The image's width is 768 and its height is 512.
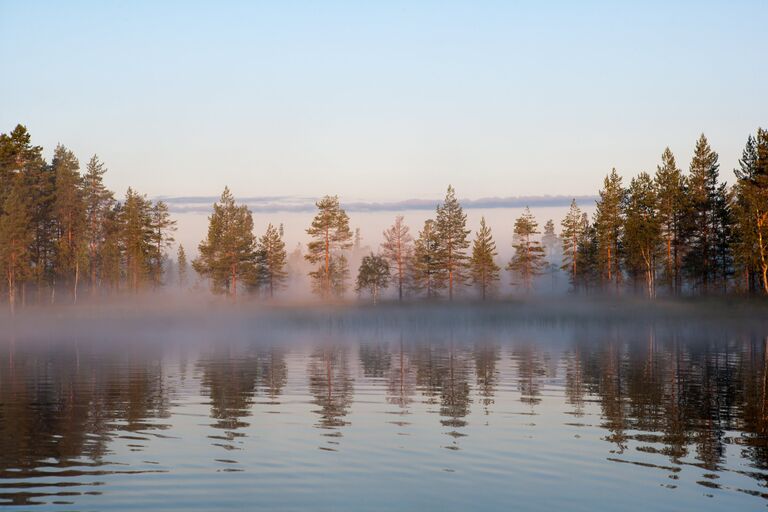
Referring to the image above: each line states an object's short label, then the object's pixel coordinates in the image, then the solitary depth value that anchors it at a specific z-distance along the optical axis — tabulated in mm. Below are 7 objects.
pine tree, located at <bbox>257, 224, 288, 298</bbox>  135000
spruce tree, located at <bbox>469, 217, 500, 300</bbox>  130125
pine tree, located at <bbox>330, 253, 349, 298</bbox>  150750
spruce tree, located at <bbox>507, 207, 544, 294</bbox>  137750
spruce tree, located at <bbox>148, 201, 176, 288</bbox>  132250
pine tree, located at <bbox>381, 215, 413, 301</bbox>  133625
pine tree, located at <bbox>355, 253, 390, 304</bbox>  132625
